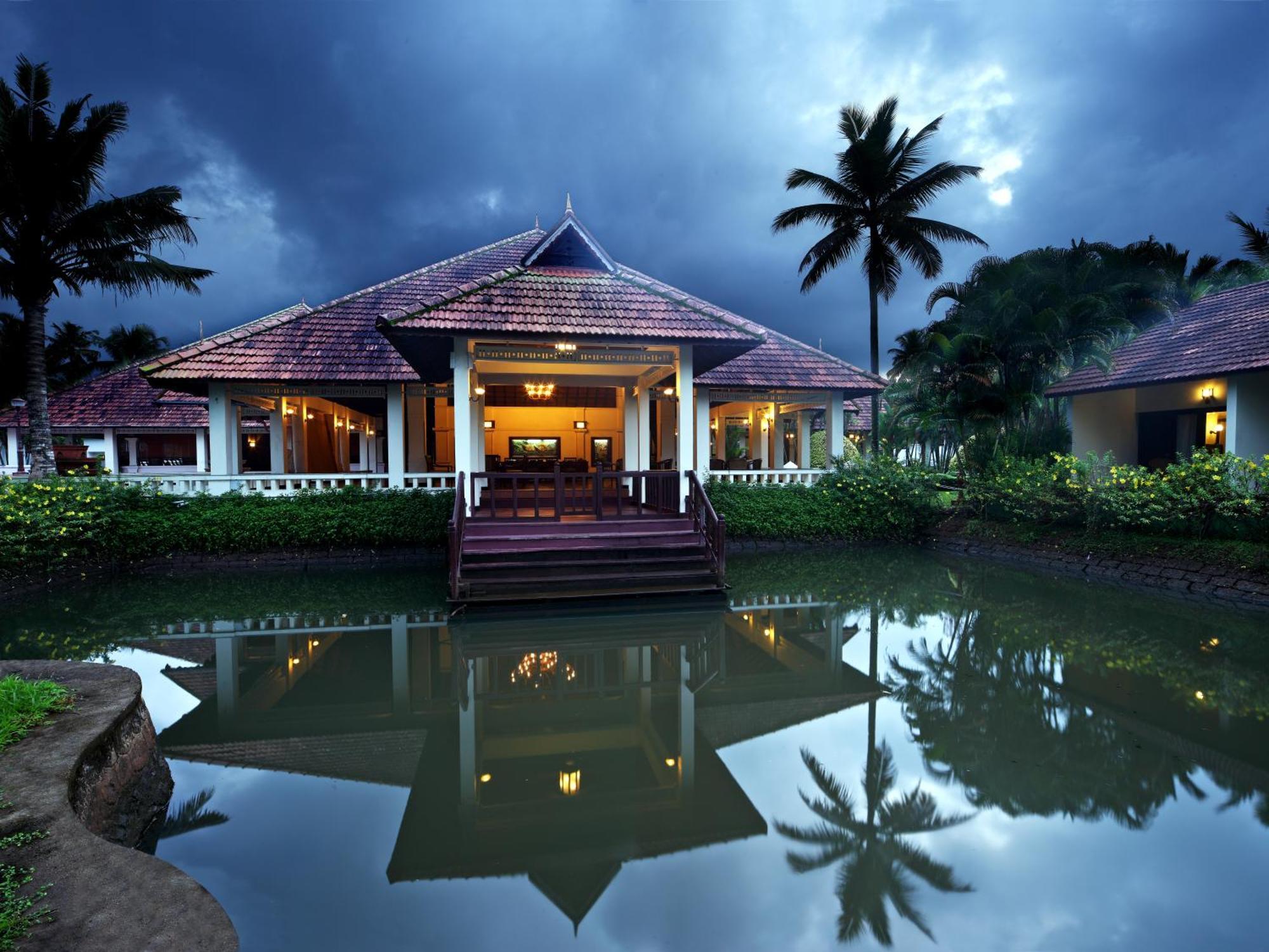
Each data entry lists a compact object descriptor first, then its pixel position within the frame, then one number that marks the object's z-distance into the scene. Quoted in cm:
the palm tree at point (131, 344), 3678
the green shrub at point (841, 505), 1244
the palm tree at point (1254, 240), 2059
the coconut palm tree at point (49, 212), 1062
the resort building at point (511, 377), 978
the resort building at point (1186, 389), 1188
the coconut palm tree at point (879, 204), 1652
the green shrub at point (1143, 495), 890
